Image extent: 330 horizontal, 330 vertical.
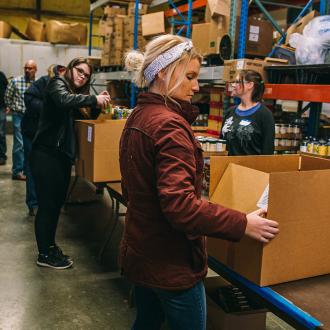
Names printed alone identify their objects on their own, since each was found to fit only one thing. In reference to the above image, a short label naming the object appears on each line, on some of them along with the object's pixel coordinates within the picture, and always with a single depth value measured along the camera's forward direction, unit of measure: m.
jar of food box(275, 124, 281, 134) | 4.12
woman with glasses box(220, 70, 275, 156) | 3.18
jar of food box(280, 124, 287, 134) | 4.14
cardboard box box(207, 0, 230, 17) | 4.68
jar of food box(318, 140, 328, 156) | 3.51
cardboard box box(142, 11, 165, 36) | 6.30
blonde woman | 1.13
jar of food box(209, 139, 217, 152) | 3.17
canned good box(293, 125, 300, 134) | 4.20
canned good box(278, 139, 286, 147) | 4.18
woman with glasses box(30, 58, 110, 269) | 2.76
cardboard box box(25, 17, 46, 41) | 10.03
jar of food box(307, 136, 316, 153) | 3.64
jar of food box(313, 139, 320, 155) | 3.57
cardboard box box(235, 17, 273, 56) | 4.69
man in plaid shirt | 5.54
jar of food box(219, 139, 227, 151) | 3.21
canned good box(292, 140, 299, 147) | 4.23
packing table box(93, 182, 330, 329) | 1.20
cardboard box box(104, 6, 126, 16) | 7.34
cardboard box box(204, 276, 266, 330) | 2.02
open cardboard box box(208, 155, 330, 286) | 1.27
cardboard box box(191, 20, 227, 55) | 4.80
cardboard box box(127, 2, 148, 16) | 6.84
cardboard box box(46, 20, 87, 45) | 9.80
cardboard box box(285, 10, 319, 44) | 4.27
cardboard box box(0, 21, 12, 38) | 9.78
